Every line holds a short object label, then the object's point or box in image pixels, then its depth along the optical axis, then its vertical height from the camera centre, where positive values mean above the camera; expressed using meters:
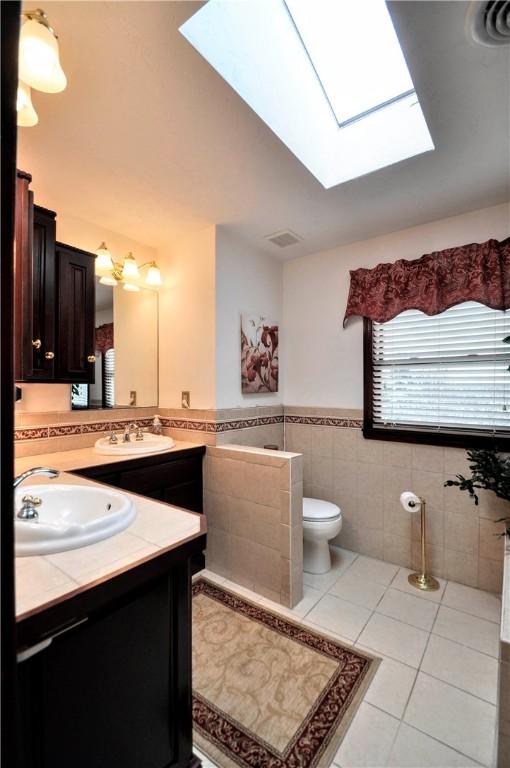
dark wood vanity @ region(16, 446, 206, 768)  0.72 -0.73
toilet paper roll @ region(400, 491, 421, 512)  2.20 -0.76
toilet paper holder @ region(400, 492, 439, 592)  2.16 -1.16
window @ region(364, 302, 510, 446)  2.09 +0.06
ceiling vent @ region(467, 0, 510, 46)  1.00 +1.12
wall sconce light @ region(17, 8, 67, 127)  0.95 +0.96
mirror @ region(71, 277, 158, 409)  2.29 +0.26
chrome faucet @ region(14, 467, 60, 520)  0.96 -0.35
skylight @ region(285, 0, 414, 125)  1.38 +1.49
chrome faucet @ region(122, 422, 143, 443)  2.26 -0.32
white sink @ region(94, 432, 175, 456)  2.02 -0.38
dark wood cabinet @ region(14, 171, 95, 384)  1.32 +0.43
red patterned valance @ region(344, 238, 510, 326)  2.04 +0.69
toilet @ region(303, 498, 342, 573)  2.21 -0.97
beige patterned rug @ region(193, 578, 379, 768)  1.19 -1.27
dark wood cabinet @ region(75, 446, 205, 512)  1.81 -0.53
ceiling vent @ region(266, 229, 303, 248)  2.47 +1.12
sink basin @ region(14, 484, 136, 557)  0.85 -0.40
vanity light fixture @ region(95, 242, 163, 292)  2.30 +0.83
